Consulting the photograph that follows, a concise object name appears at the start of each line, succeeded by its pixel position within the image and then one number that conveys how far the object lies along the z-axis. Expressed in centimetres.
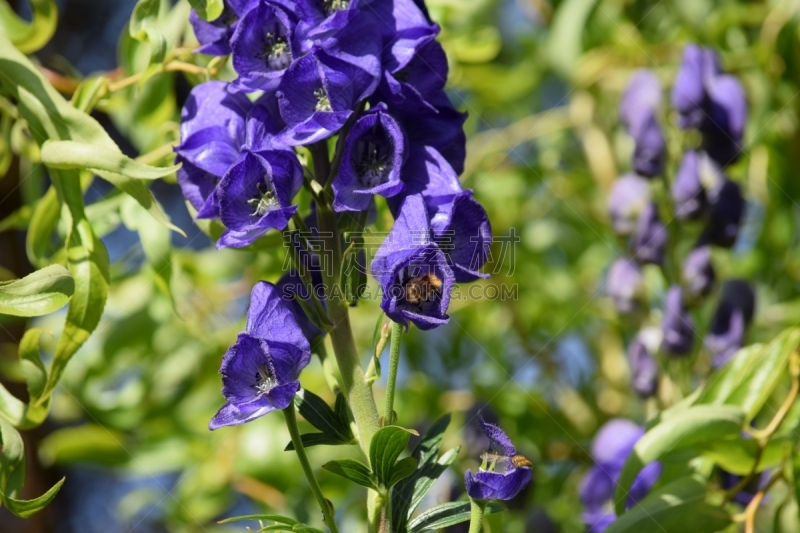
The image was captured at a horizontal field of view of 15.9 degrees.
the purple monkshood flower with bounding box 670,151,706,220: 90
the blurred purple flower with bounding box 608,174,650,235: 94
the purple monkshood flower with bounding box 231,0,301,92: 72
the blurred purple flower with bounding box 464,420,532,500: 69
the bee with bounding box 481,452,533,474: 69
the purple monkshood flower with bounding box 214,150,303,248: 71
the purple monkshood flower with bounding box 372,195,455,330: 69
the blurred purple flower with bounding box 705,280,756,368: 91
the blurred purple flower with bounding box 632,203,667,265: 91
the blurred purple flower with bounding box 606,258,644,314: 95
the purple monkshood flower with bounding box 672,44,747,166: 90
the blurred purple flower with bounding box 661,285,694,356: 89
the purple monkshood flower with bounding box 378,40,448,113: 72
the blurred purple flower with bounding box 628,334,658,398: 90
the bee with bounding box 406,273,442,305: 69
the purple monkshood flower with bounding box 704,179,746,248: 91
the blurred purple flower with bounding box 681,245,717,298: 91
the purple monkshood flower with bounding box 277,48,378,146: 71
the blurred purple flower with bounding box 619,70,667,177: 91
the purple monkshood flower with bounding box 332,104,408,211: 71
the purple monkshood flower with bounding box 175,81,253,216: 73
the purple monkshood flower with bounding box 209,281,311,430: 69
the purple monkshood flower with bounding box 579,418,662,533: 85
